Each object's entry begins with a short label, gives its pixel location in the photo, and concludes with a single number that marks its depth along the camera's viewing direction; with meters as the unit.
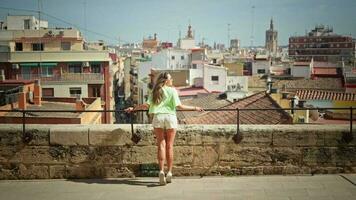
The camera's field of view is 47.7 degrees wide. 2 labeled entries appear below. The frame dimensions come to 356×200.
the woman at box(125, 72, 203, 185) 5.35
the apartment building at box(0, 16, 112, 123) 38.22
